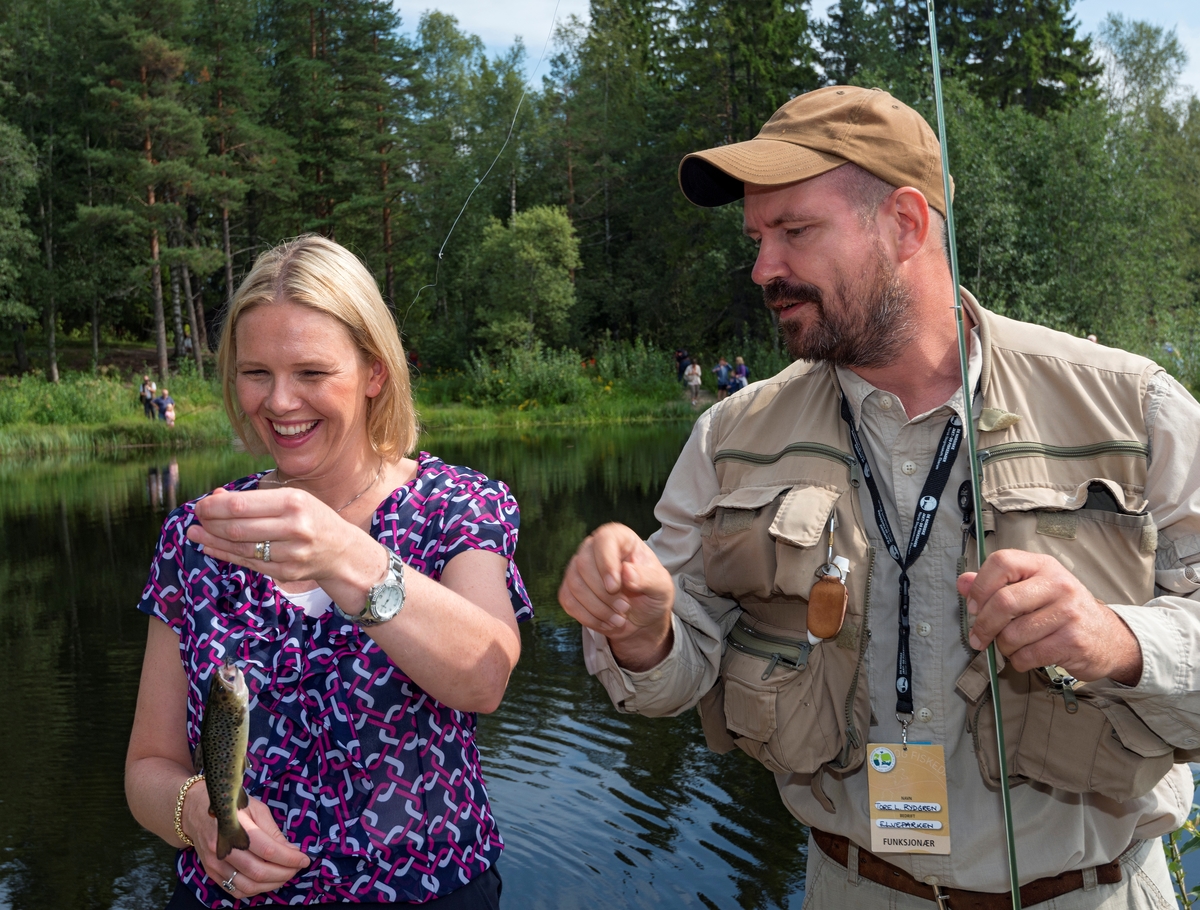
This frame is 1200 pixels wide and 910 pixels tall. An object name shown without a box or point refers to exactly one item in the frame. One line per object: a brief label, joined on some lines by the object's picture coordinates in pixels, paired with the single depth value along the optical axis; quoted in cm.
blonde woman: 204
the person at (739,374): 3347
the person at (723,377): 3381
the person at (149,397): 3093
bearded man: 195
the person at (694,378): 3493
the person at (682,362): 3795
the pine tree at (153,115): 3641
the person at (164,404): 2990
